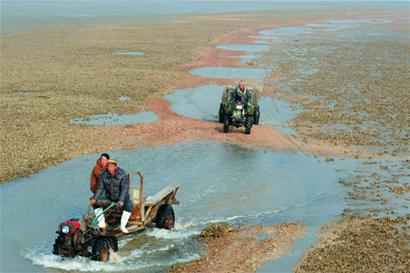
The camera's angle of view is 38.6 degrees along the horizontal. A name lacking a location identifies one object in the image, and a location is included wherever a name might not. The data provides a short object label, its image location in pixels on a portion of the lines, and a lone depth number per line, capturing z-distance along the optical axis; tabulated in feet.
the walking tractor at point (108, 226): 43.01
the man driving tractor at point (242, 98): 83.21
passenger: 45.85
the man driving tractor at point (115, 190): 44.86
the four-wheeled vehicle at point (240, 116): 82.33
